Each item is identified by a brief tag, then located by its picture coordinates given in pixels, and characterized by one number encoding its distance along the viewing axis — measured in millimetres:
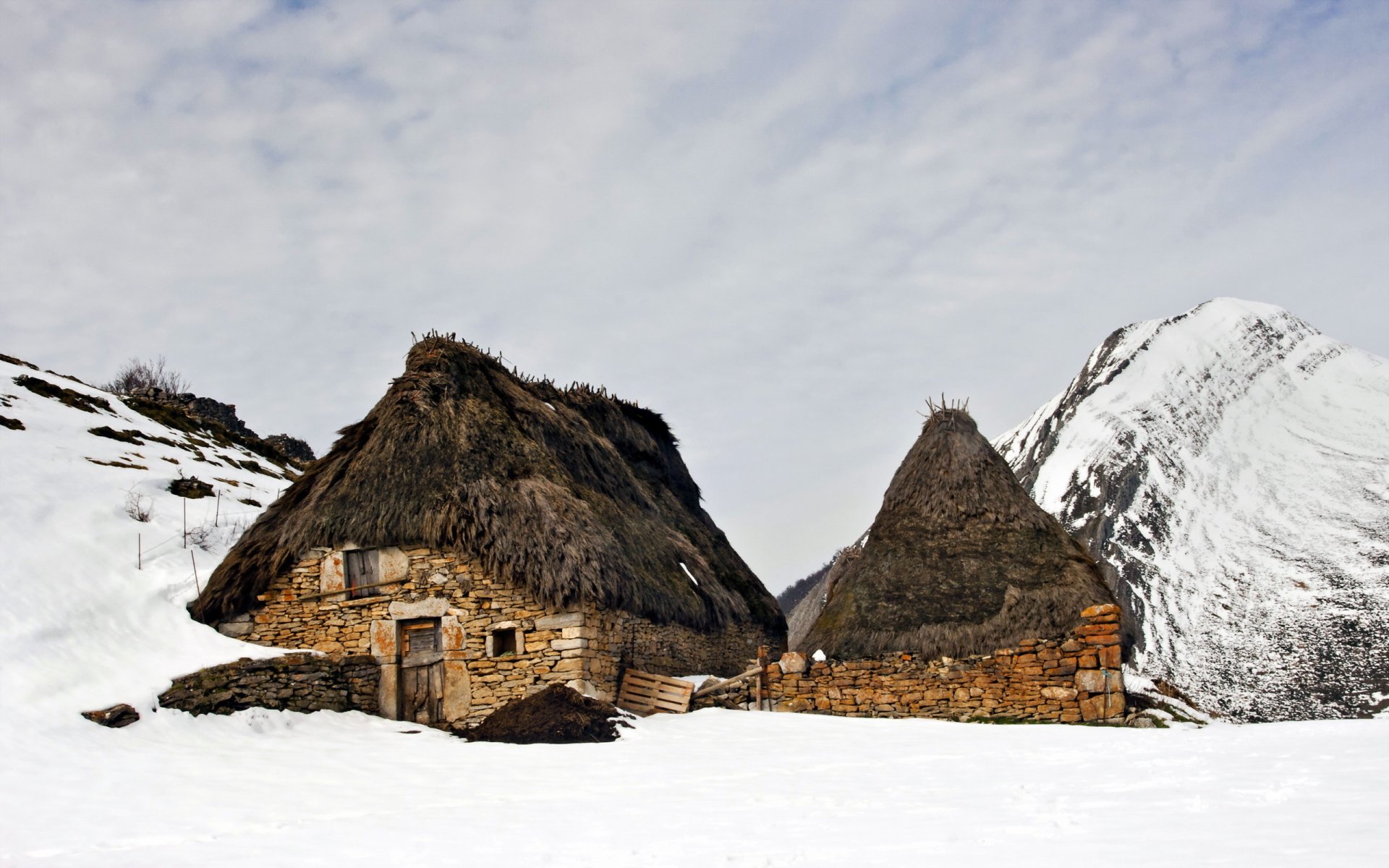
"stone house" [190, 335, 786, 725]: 14188
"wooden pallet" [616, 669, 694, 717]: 14742
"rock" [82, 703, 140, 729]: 10922
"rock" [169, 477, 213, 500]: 18438
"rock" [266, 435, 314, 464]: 30266
